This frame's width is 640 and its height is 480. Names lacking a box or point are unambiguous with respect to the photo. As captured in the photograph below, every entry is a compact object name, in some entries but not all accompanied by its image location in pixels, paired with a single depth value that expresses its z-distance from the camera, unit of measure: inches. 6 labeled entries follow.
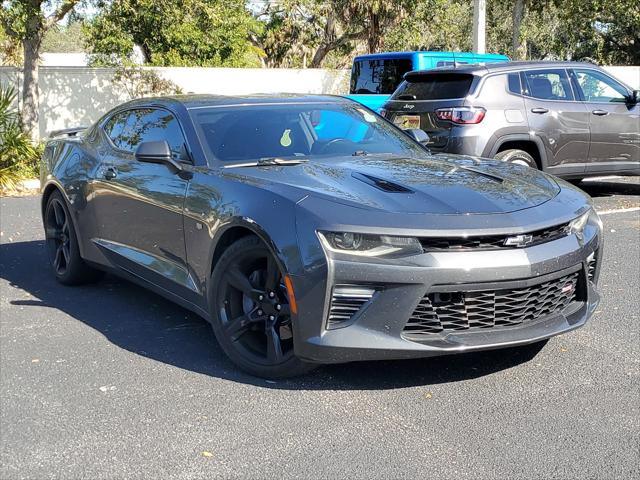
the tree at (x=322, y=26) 989.2
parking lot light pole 668.1
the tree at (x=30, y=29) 536.4
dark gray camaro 153.2
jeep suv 368.5
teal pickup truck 504.1
